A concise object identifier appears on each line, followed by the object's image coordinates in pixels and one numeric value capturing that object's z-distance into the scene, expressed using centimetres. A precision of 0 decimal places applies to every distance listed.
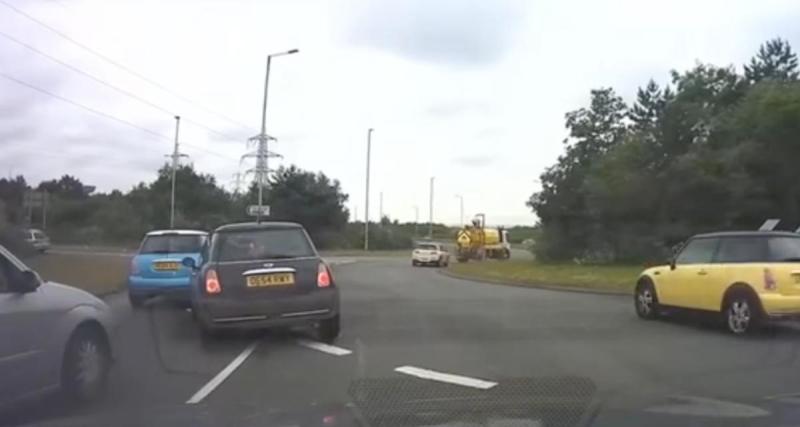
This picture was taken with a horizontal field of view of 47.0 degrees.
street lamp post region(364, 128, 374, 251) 7304
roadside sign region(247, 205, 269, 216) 3817
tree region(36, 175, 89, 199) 8124
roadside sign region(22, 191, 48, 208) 3256
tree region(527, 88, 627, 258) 3925
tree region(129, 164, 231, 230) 6216
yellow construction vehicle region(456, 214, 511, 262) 5559
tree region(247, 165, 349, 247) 6744
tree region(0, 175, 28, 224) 4494
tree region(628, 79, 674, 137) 5812
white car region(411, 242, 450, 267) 4781
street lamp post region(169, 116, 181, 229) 6110
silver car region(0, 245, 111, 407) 681
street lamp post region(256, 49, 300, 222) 4269
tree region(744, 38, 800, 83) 5859
